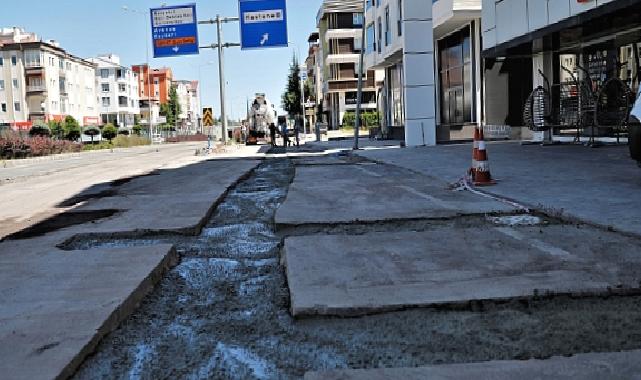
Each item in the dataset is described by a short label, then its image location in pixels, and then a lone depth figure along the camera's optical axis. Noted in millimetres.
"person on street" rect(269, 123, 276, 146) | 33141
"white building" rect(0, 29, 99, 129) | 79500
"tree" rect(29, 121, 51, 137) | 45219
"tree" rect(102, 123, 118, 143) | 57344
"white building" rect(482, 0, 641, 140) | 14094
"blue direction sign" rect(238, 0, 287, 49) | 28891
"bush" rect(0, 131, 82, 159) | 32500
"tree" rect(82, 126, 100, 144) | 55375
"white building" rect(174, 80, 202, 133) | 146375
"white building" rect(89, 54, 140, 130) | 112312
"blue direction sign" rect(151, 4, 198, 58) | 29344
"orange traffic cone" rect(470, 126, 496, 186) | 8844
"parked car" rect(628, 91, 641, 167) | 7465
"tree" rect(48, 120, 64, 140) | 57562
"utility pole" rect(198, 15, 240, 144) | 30531
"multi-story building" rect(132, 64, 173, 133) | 133250
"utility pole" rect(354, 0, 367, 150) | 22795
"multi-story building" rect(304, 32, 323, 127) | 92062
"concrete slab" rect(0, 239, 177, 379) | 2889
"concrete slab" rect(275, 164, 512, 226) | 6559
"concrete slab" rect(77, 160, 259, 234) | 6500
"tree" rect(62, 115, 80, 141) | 52125
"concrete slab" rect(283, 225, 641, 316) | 3654
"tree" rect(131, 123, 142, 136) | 87219
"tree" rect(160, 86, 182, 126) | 126156
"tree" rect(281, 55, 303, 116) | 87562
